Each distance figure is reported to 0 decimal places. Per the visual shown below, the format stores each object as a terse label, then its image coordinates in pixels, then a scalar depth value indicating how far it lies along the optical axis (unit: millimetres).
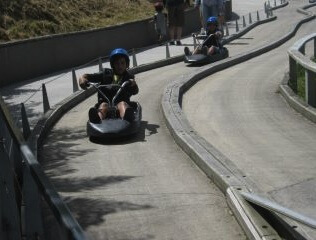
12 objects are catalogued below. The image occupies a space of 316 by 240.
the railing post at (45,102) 11912
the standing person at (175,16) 25570
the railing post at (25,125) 9773
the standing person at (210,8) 25594
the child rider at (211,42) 19188
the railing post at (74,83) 14812
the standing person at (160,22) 25094
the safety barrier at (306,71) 11398
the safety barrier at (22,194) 3385
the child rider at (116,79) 10334
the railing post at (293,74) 13414
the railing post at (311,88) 11391
